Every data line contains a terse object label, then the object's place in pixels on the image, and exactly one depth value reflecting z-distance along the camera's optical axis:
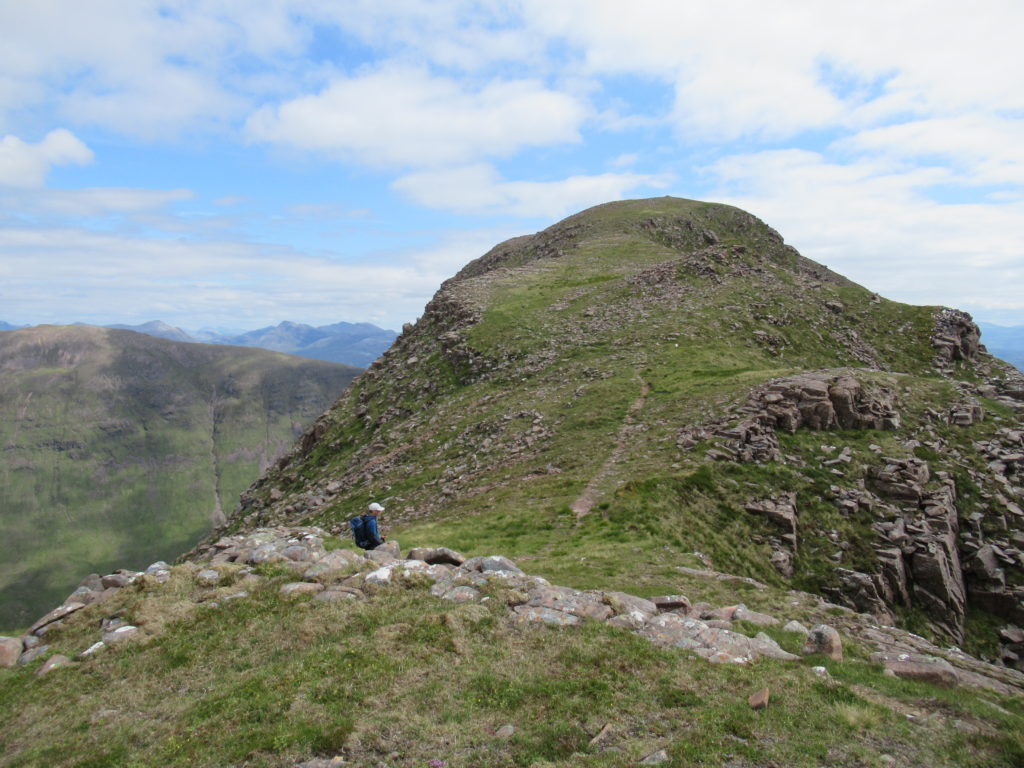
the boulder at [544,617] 16.08
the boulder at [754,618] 17.37
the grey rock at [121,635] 15.88
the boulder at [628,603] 17.09
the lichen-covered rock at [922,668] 13.82
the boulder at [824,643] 15.00
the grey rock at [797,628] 16.95
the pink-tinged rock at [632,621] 16.03
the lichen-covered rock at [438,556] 21.39
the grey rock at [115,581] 19.64
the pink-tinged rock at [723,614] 17.38
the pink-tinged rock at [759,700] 12.02
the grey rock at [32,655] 15.50
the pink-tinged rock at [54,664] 14.70
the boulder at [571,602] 16.70
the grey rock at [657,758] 10.37
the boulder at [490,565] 20.16
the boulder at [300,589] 18.05
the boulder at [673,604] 18.08
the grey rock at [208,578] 19.16
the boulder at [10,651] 15.38
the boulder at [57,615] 17.37
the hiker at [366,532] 22.83
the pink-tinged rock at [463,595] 17.64
